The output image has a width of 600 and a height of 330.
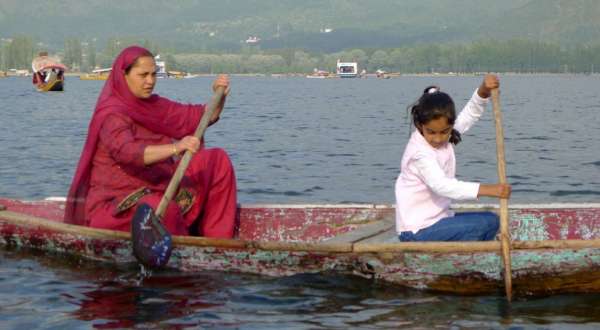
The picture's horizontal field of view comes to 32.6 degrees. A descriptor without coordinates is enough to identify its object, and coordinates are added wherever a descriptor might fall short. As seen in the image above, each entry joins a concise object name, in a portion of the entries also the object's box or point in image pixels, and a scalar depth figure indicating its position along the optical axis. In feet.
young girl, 23.86
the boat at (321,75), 571.85
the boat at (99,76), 451.48
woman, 27.43
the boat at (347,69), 543.02
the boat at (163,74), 540.76
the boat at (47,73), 181.37
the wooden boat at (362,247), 25.08
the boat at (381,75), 585.18
